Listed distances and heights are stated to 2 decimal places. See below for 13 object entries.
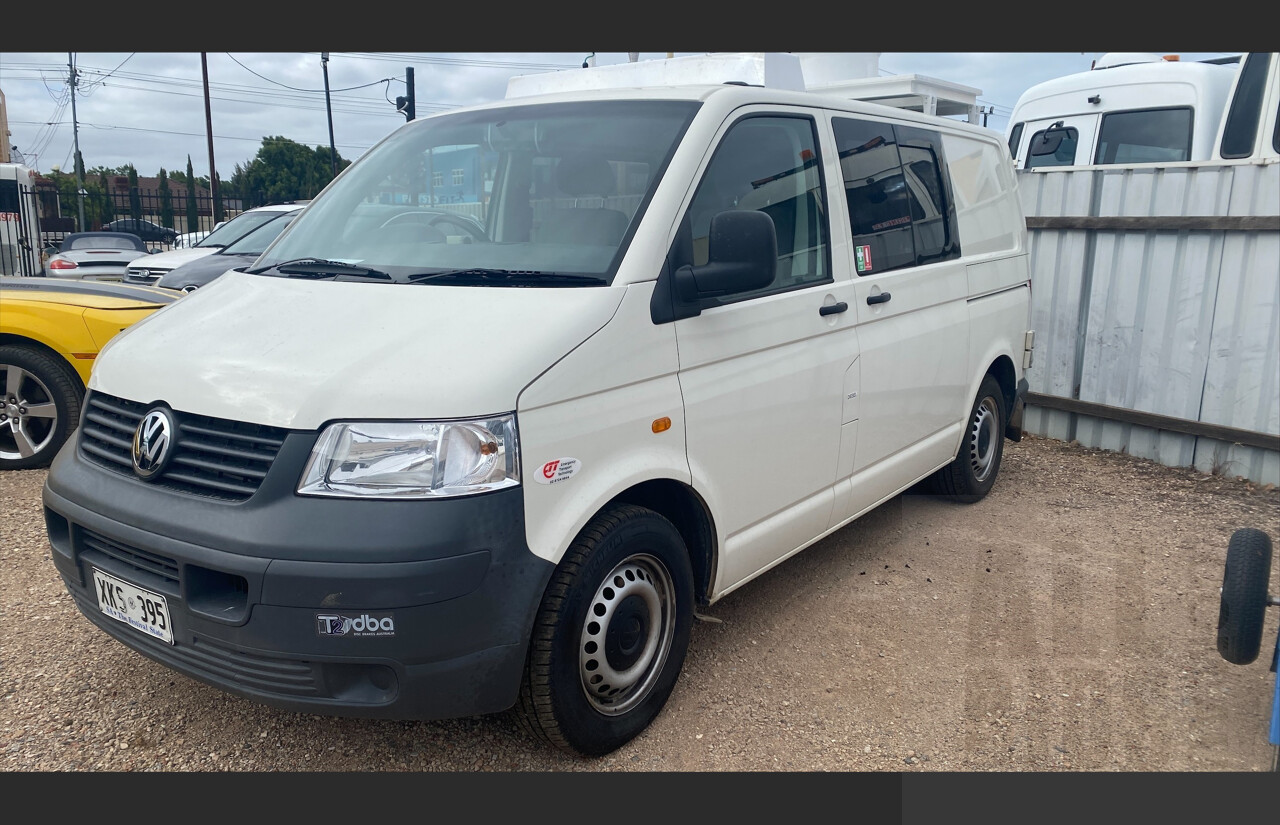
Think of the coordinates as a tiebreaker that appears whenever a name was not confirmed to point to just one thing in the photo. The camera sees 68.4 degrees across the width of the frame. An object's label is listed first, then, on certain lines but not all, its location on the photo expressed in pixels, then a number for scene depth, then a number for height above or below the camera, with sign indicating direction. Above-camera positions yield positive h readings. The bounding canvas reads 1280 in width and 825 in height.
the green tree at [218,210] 29.75 +0.23
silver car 16.33 -0.81
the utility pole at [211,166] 30.08 +1.67
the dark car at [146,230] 32.41 -0.51
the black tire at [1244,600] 2.64 -1.01
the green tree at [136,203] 28.49 +0.39
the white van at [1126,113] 8.10 +1.08
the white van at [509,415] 2.48 -0.57
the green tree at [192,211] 27.47 +0.16
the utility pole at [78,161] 46.09 +2.70
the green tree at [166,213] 45.34 +0.14
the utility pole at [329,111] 33.51 +4.07
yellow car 5.74 -0.89
